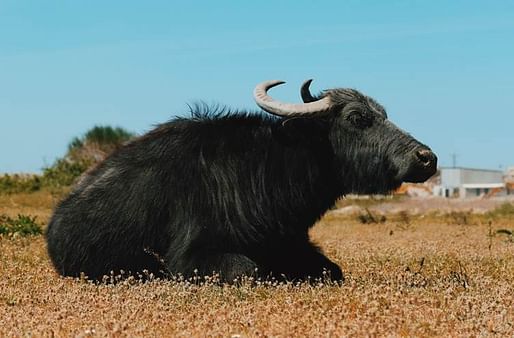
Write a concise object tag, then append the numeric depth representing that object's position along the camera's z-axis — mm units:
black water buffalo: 7766
